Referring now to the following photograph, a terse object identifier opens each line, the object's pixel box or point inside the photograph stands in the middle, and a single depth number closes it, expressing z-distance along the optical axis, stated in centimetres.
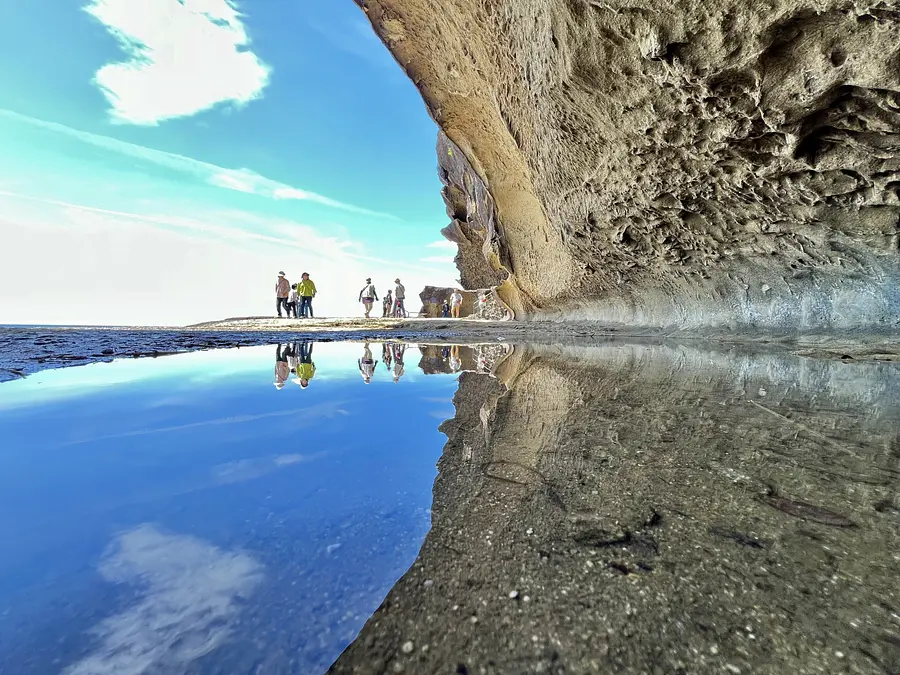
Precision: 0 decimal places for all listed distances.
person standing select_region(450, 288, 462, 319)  2236
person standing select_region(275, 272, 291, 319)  1475
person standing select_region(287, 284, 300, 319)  1613
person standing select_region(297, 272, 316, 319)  1445
